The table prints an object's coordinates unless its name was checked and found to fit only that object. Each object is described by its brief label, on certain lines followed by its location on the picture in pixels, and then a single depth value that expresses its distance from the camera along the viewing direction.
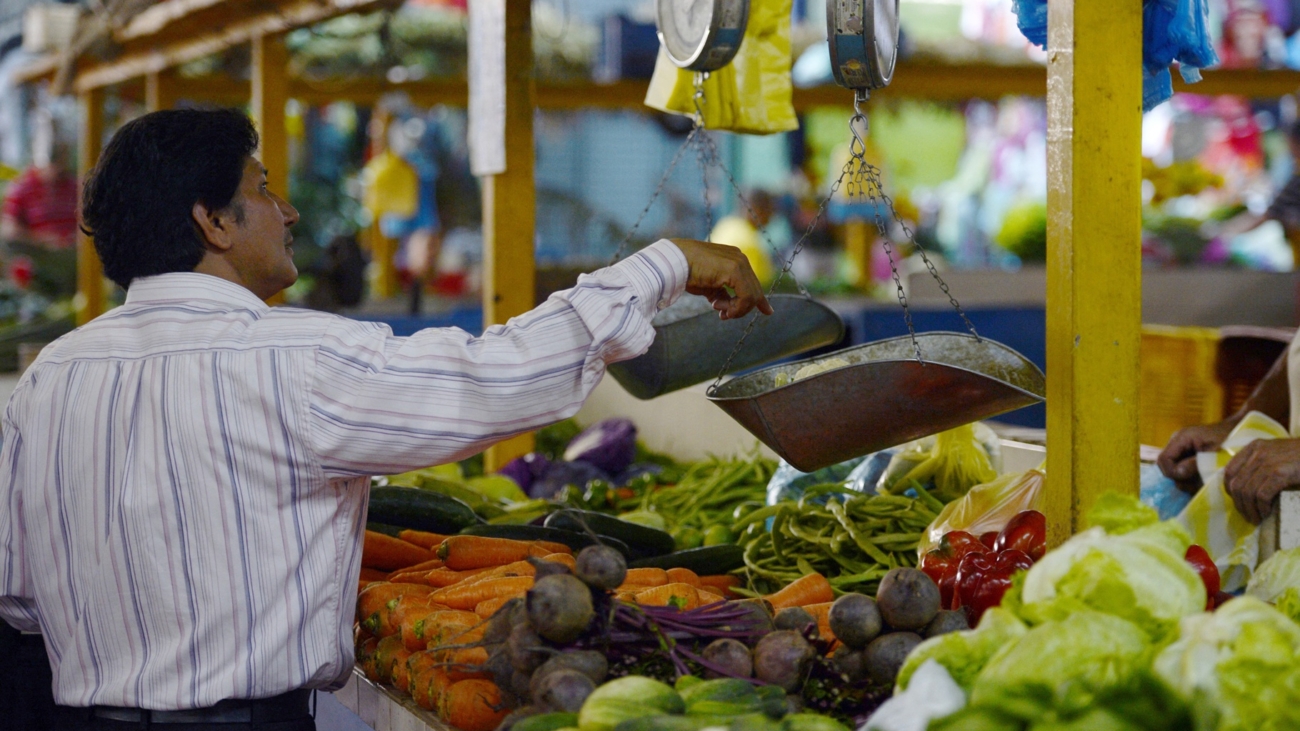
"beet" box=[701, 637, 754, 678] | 1.95
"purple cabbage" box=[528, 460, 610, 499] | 4.81
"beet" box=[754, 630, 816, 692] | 1.95
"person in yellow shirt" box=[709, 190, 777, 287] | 11.35
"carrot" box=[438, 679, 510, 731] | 2.14
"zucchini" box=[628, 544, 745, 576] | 3.13
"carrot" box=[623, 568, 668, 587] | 2.78
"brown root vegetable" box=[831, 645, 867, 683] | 2.03
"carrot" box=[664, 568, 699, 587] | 2.90
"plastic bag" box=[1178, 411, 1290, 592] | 3.12
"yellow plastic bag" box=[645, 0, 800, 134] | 3.58
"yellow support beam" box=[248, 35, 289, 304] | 6.23
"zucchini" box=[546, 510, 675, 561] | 3.33
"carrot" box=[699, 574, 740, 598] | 3.07
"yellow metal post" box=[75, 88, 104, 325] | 9.26
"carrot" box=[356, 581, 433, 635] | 2.65
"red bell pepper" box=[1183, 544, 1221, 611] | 2.22
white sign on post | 4.61
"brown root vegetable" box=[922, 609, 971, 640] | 2.06
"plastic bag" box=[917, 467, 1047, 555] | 2.95
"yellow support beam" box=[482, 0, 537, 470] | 4.67
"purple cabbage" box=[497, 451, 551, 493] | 4.96
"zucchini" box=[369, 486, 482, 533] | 3.45
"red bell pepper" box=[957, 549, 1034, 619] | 2.33
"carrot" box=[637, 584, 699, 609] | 2.44
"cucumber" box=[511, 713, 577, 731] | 1.78
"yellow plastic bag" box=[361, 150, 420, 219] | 11.48
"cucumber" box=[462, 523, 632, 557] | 3.21
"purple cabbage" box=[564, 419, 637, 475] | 5.21
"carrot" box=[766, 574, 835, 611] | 2.72
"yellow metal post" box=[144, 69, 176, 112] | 7.89
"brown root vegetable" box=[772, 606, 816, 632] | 2.12
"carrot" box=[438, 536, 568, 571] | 3.01
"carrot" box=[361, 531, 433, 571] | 3.17
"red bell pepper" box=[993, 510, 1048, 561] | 2.53
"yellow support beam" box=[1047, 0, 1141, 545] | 2.13
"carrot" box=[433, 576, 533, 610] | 2.59
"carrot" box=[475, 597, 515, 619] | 2.43
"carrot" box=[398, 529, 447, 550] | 3.31
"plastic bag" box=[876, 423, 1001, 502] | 3.44
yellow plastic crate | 6.43
